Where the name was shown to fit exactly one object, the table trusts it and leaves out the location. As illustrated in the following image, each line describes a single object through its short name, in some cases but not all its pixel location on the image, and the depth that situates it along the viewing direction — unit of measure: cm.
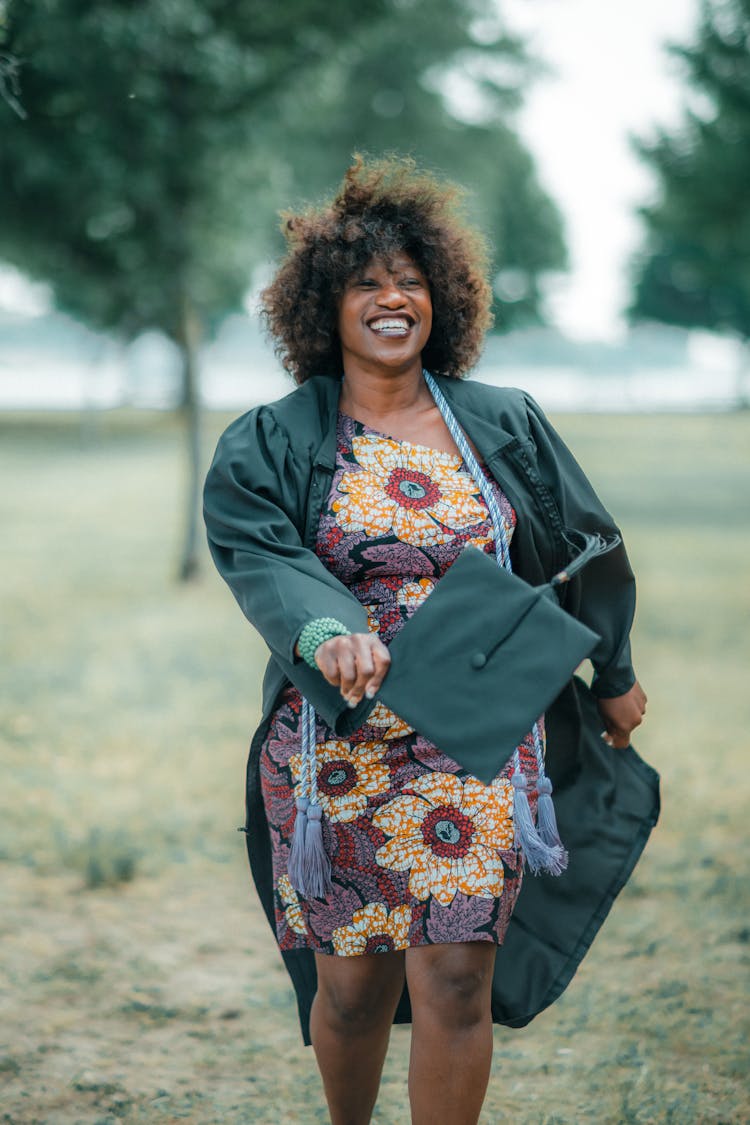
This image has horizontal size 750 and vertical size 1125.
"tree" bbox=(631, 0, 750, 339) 1195
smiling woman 253
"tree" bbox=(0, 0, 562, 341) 890
